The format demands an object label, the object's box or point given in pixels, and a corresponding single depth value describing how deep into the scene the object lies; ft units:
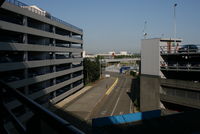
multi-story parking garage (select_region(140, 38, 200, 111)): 58.29
